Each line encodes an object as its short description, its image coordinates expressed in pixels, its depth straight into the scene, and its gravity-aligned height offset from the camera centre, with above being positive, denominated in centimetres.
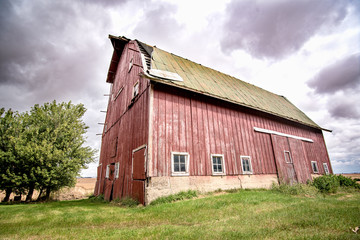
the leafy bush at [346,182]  1230 -79
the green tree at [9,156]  1373 +171
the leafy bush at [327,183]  1110 -81
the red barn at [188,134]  852 +238
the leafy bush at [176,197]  729 -94
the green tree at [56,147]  1416 +257
